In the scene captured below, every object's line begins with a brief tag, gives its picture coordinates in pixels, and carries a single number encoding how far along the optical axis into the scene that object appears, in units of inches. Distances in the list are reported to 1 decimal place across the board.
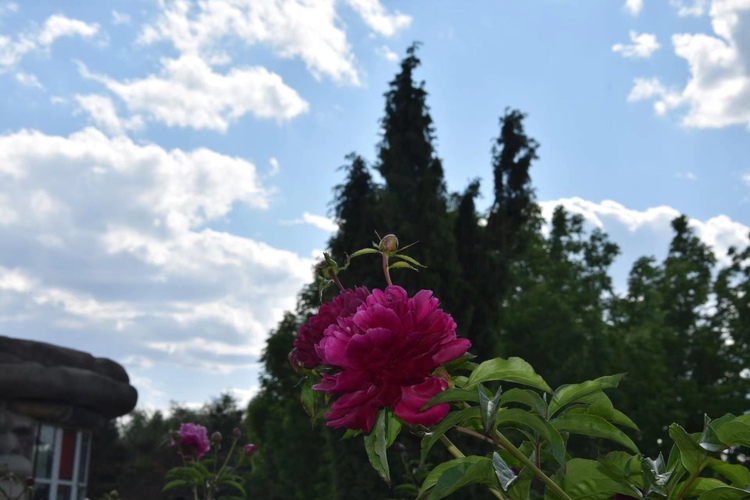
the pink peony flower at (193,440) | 204.4
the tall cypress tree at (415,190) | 586.6
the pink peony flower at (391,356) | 52.4
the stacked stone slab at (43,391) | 511.5
